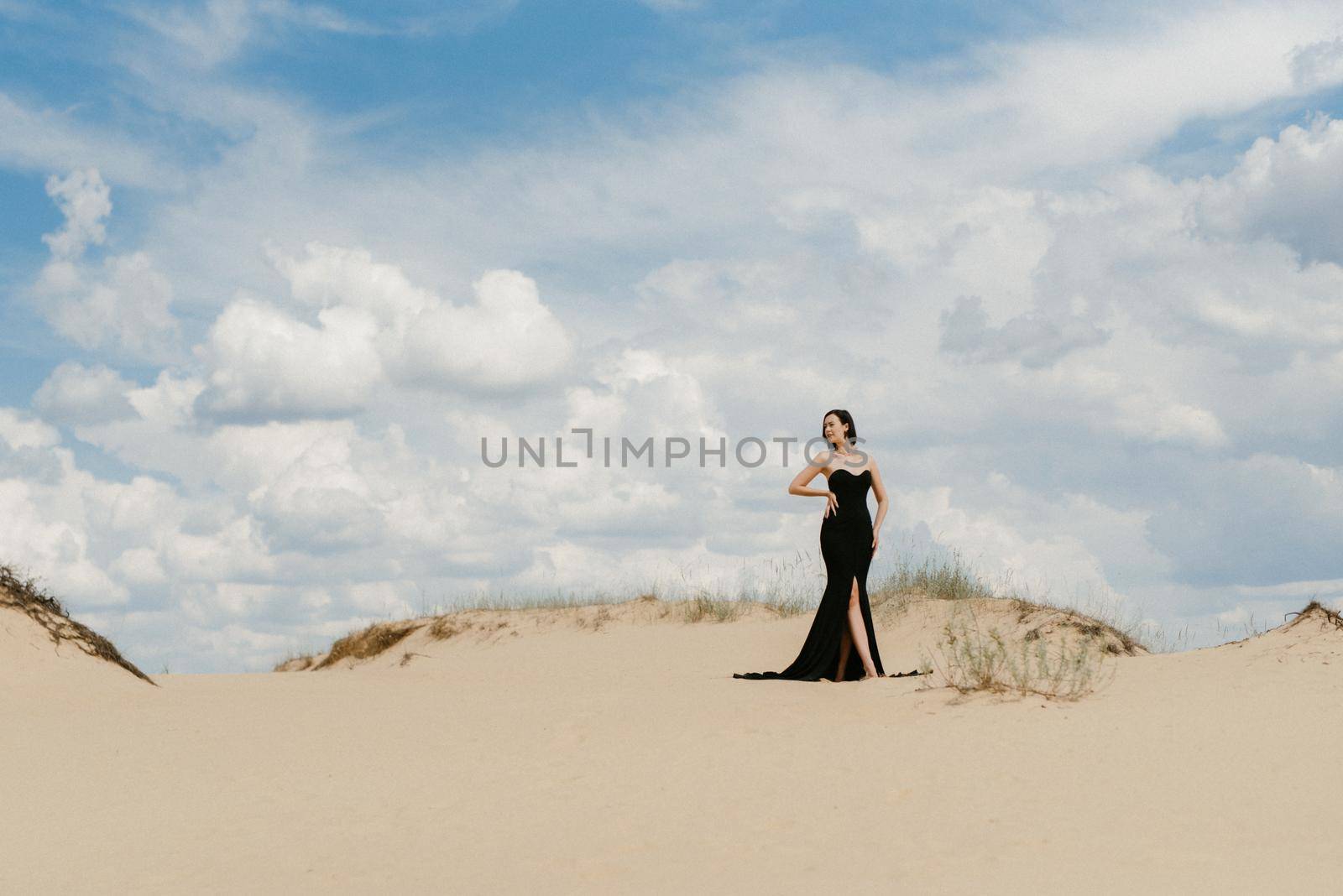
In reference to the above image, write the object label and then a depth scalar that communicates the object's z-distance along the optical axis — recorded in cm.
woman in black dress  1147
